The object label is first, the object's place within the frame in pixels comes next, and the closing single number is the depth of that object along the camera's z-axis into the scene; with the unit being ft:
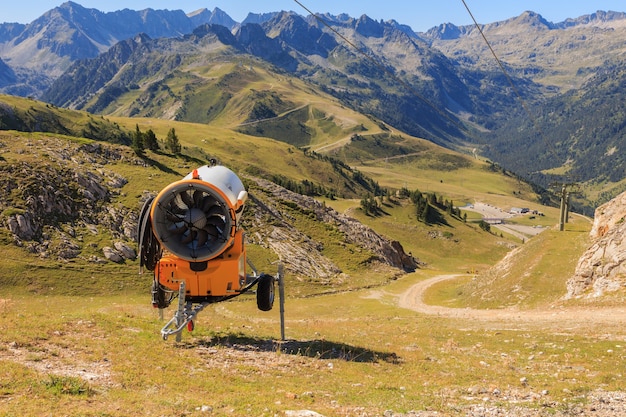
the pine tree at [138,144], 258.37
